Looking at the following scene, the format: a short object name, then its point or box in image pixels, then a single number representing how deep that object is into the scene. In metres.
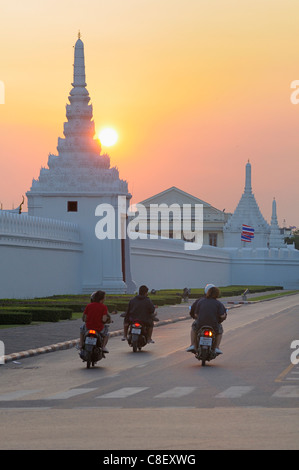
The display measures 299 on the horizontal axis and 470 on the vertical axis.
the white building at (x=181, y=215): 163.62
